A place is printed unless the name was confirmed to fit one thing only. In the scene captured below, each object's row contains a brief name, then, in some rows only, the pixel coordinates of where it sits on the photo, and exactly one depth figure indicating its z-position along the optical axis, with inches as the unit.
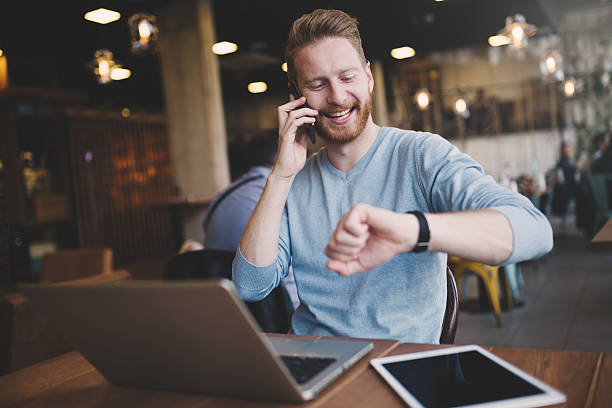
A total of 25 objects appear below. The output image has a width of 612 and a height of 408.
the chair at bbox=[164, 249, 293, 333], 70.3
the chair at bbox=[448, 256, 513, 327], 155.7
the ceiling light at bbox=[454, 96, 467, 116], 372.5
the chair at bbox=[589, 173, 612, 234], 243.1
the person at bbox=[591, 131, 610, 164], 281.4
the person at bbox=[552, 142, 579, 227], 332.0
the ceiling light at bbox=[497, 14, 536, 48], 247.1
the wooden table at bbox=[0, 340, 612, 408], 28.0
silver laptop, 25.5
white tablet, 26.3
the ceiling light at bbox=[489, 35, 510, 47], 304.4
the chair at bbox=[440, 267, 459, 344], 50.8
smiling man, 50.4
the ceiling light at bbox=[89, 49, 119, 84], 224.2
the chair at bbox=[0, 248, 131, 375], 57.7
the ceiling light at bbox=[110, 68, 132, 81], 229.9
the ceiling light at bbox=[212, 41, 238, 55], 316.0
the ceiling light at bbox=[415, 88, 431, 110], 361.1
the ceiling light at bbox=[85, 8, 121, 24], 233.8
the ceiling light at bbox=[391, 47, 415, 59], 406.9
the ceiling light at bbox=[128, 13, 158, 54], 203.2
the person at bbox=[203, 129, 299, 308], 98.7
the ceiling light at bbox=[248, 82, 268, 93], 489.1
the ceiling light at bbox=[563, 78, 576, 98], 358.0
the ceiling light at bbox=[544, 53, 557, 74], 318.3
